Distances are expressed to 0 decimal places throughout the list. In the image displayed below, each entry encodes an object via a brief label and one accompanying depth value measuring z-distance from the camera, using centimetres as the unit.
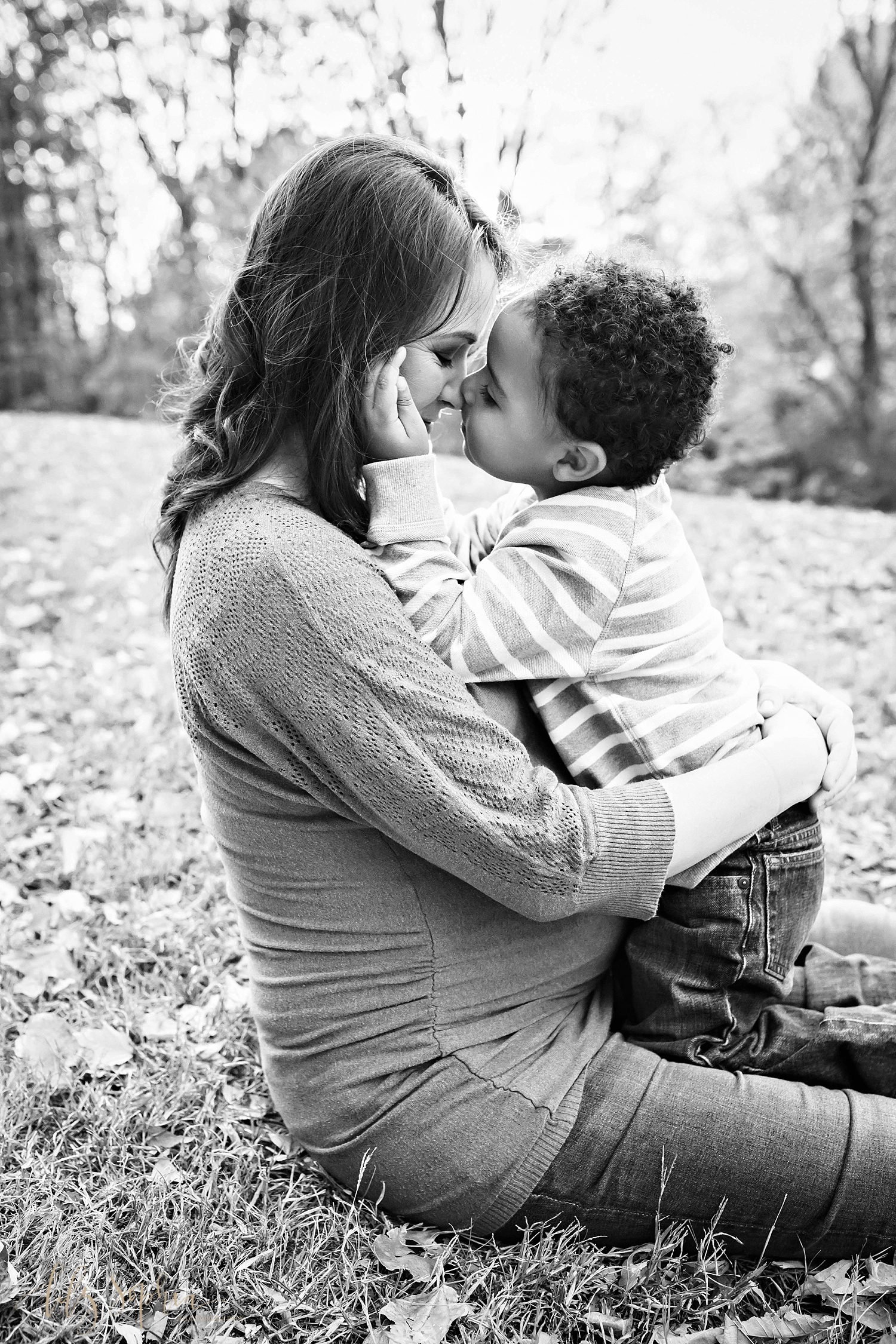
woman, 137
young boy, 155
